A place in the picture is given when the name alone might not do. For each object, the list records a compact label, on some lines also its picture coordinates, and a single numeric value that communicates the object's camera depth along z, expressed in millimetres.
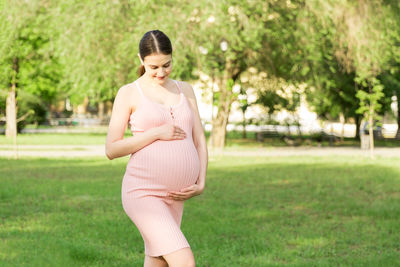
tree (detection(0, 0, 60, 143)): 24500
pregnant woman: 3699
